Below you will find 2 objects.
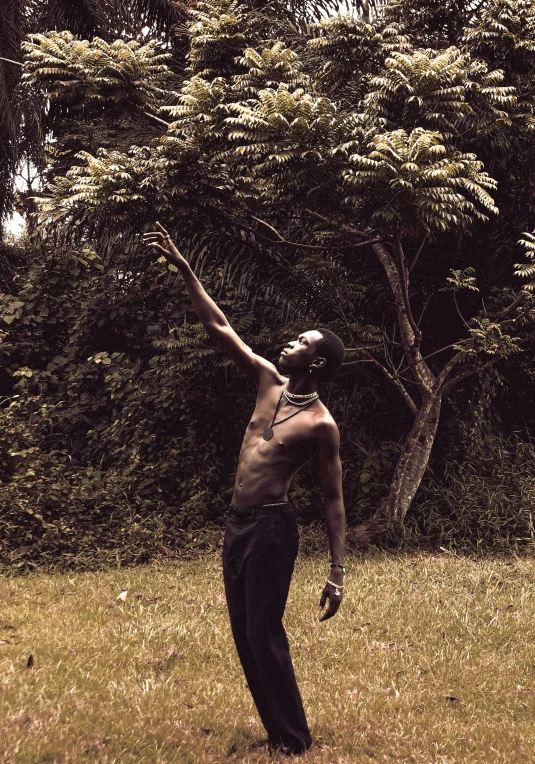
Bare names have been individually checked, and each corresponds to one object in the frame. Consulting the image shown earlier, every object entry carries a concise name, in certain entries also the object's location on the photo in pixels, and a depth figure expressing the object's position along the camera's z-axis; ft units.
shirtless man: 11.38
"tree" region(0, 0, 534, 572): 22.99
